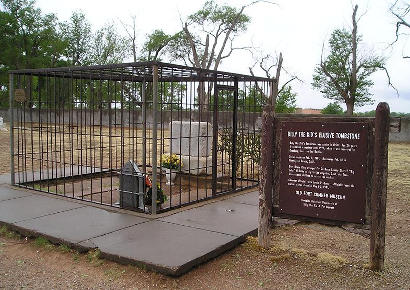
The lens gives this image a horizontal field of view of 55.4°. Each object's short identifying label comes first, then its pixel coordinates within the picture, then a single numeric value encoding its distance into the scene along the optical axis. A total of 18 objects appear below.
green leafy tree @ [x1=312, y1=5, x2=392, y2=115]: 25.37
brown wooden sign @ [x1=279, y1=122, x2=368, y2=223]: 4.11
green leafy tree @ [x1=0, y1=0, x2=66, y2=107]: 36.66
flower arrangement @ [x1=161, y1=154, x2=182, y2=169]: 7.98
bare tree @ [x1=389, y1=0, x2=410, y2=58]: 19.34
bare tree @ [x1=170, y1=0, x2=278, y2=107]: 33.62
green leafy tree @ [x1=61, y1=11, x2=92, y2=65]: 41.34
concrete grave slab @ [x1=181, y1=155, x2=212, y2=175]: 8.30
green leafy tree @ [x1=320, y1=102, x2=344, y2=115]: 34.05
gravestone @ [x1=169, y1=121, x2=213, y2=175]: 8.36
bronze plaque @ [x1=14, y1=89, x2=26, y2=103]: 7.19
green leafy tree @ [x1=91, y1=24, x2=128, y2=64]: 39.56
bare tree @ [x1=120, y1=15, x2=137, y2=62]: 36.85
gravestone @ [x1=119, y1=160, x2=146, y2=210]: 5.90
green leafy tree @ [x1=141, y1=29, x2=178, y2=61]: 36.50
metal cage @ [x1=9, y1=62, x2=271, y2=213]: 6.02
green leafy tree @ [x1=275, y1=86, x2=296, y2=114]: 31.00
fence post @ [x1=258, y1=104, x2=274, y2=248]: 4.59
